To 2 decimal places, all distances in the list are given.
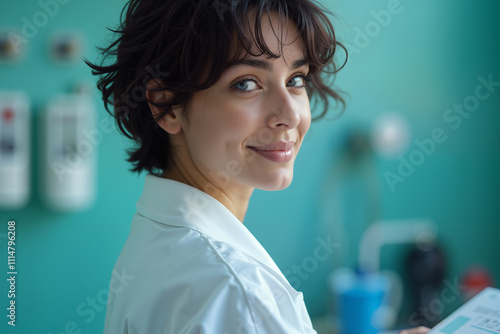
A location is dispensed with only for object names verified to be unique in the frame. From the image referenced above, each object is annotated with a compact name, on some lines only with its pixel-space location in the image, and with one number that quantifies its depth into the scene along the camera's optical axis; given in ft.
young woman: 2.38
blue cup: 7.55
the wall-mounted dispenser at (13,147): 5.73
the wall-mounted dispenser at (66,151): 5.97
